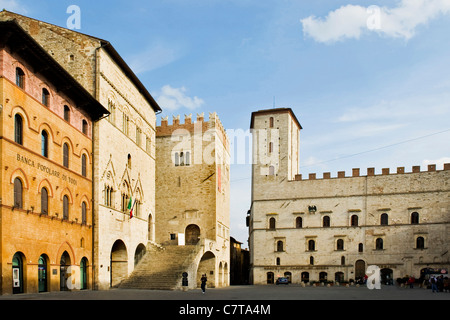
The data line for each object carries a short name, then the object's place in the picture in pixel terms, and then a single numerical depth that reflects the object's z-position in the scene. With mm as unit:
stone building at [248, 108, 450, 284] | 52344
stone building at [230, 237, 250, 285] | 69688
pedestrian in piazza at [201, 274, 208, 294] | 27828
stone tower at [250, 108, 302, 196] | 58594
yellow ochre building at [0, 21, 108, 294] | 20391
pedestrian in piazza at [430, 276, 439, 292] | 33031
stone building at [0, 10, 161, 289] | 30219
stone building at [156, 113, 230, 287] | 43188
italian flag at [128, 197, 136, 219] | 33844
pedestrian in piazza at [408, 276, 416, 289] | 43791
